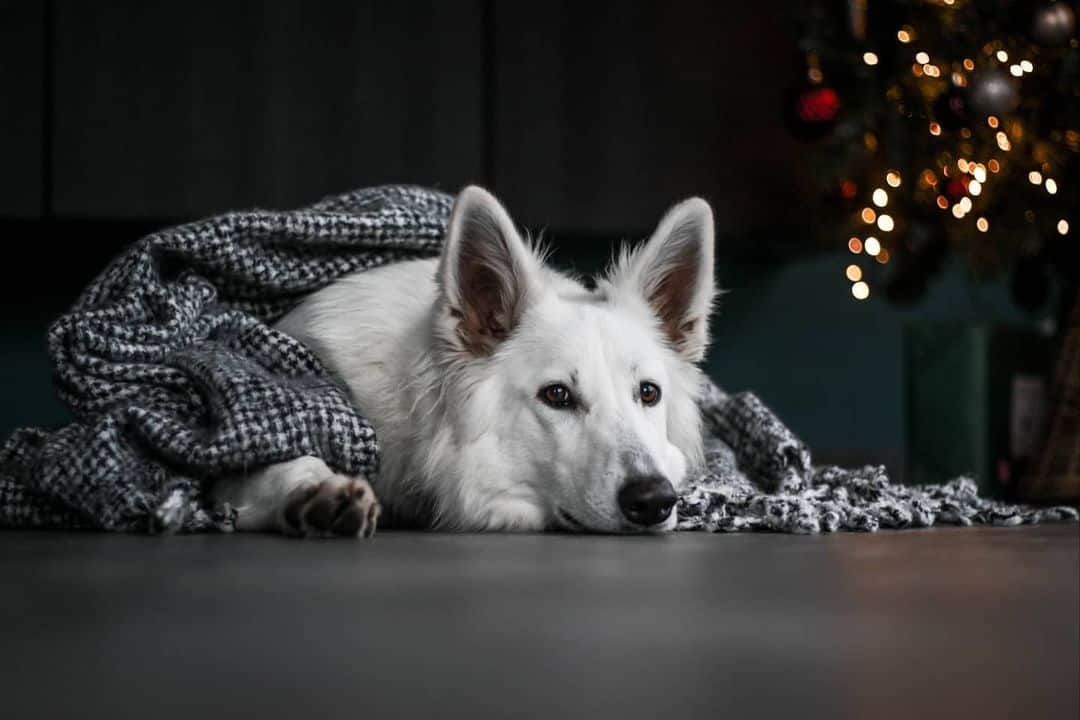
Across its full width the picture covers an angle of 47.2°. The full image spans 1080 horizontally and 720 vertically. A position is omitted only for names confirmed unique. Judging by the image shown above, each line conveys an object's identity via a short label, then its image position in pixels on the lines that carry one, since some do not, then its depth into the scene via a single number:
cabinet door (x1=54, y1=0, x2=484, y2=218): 3.68
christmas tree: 3.19
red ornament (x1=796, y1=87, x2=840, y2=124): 3.50
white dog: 1.67
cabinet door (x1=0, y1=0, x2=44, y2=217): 3.62
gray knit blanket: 1.66
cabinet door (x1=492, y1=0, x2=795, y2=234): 3.95
